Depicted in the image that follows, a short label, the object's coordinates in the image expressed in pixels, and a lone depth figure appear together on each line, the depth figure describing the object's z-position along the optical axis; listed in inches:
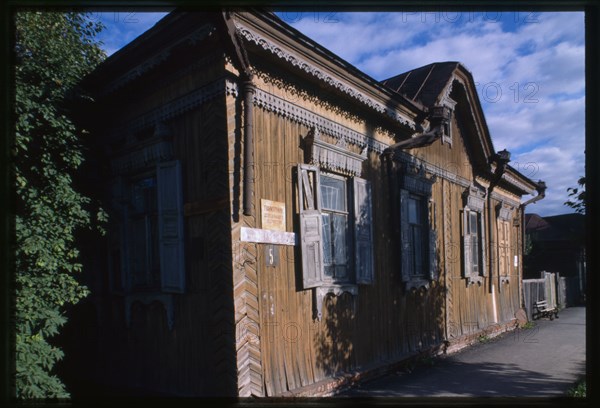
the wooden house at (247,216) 229.0
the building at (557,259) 1067.3
